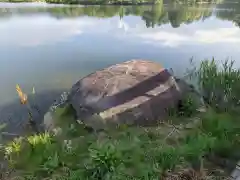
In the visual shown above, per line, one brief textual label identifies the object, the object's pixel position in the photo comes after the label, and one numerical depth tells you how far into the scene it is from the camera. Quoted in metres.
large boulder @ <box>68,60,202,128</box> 2.98
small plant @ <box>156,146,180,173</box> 1.95
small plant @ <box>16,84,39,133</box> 3.33
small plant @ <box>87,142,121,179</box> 1.84
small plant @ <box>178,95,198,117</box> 3.23
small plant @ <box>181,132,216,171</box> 2.00
